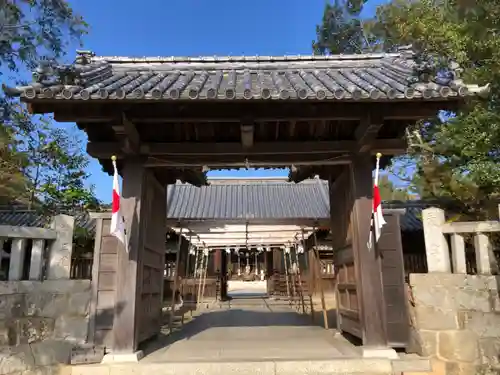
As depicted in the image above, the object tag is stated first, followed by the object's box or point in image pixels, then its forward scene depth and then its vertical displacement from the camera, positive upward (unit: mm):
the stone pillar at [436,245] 5684 +357
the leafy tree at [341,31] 20703 +12896
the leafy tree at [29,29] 9695 +6224
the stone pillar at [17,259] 5199 +178
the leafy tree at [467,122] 7336 +2931
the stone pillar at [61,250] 5430 +306
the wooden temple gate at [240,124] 4582 +1920
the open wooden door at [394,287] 5136 -214
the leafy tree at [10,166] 10398 +2884
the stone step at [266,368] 4711 -1139
